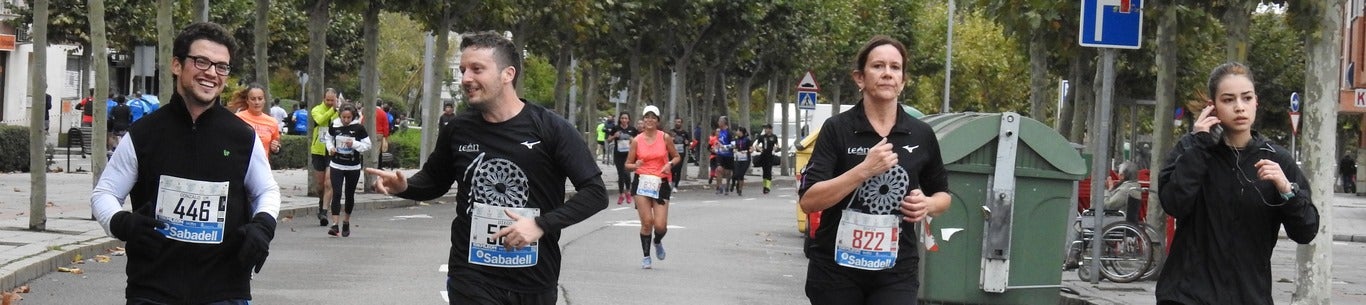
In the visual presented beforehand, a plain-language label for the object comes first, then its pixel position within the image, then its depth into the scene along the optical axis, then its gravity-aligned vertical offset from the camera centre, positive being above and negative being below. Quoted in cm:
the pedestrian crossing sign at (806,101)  4112 +55
